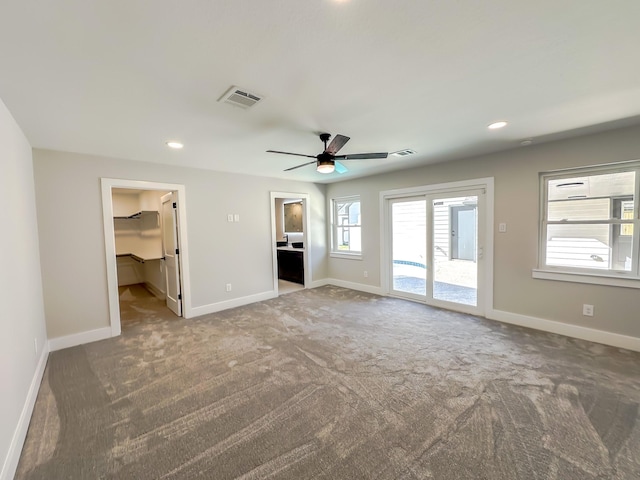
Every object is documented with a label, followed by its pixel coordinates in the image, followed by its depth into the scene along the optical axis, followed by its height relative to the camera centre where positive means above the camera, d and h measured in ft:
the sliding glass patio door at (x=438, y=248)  13.62 -1.27
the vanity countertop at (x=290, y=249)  20.88 -1.67
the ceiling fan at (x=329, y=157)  9.16 +2.43
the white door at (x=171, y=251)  14.03 -1.12
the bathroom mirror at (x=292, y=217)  25.03 +1.00
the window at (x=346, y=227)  19.13 -0.03
